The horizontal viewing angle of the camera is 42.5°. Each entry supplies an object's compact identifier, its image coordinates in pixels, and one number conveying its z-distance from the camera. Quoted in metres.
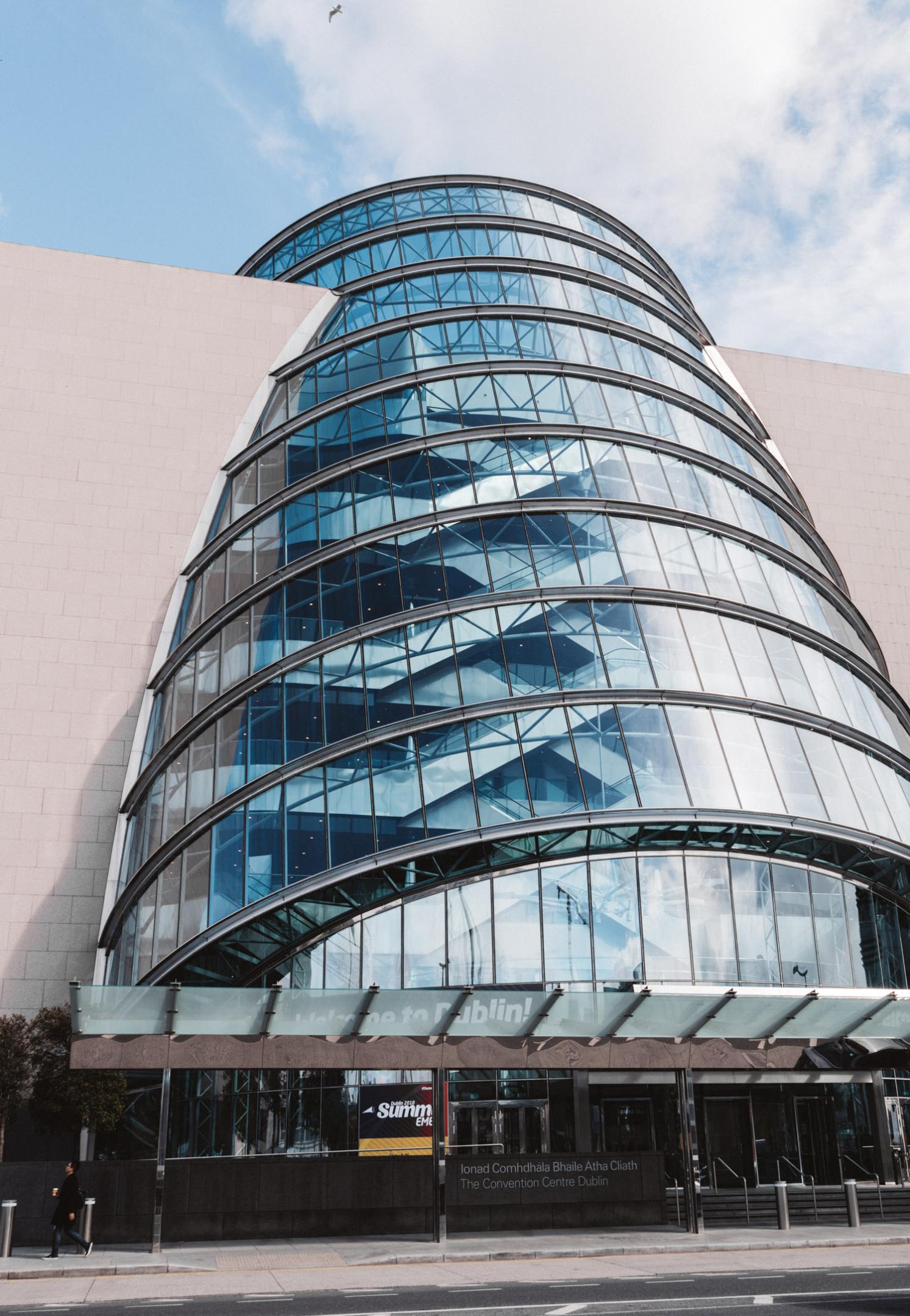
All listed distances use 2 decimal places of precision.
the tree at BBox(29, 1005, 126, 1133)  28.39
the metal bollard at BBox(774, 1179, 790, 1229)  25.80
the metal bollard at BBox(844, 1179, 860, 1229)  26.62
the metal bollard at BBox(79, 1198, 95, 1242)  22.50
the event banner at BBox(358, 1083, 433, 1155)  28.91
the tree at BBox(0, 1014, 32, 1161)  28.70
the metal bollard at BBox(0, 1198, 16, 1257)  22.38
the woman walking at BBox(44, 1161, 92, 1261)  21.70
